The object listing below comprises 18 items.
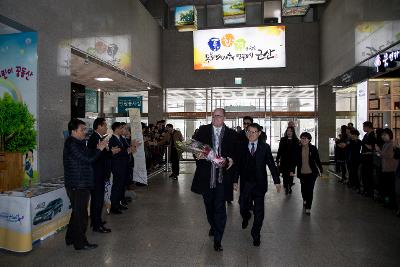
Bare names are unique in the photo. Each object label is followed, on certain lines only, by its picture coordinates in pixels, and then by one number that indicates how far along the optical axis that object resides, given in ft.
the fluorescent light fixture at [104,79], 33.69
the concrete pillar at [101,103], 44.27
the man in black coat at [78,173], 12.53
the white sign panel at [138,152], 22.09
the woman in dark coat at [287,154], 23.41
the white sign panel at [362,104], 27.53
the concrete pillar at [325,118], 43.57
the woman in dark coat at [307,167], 18.67
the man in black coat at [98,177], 14.70
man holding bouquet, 13.17
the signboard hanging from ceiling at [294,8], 34.69
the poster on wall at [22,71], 16.56
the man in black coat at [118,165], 18.07
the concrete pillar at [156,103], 46.29
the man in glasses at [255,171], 13.87
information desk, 12.91
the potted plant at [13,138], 14.69
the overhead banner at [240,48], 43.45
